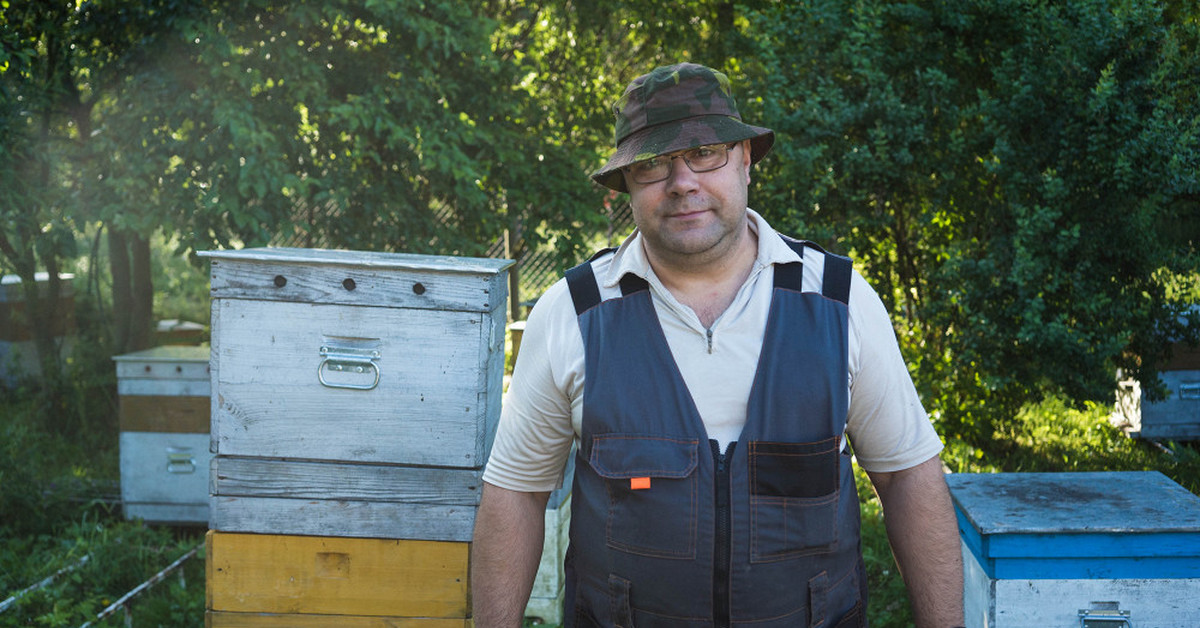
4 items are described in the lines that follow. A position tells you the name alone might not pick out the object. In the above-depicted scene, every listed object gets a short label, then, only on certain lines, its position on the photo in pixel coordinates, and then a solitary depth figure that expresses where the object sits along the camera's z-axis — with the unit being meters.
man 2.01
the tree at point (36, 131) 5.54
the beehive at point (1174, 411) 5.76
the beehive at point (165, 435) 5.20
